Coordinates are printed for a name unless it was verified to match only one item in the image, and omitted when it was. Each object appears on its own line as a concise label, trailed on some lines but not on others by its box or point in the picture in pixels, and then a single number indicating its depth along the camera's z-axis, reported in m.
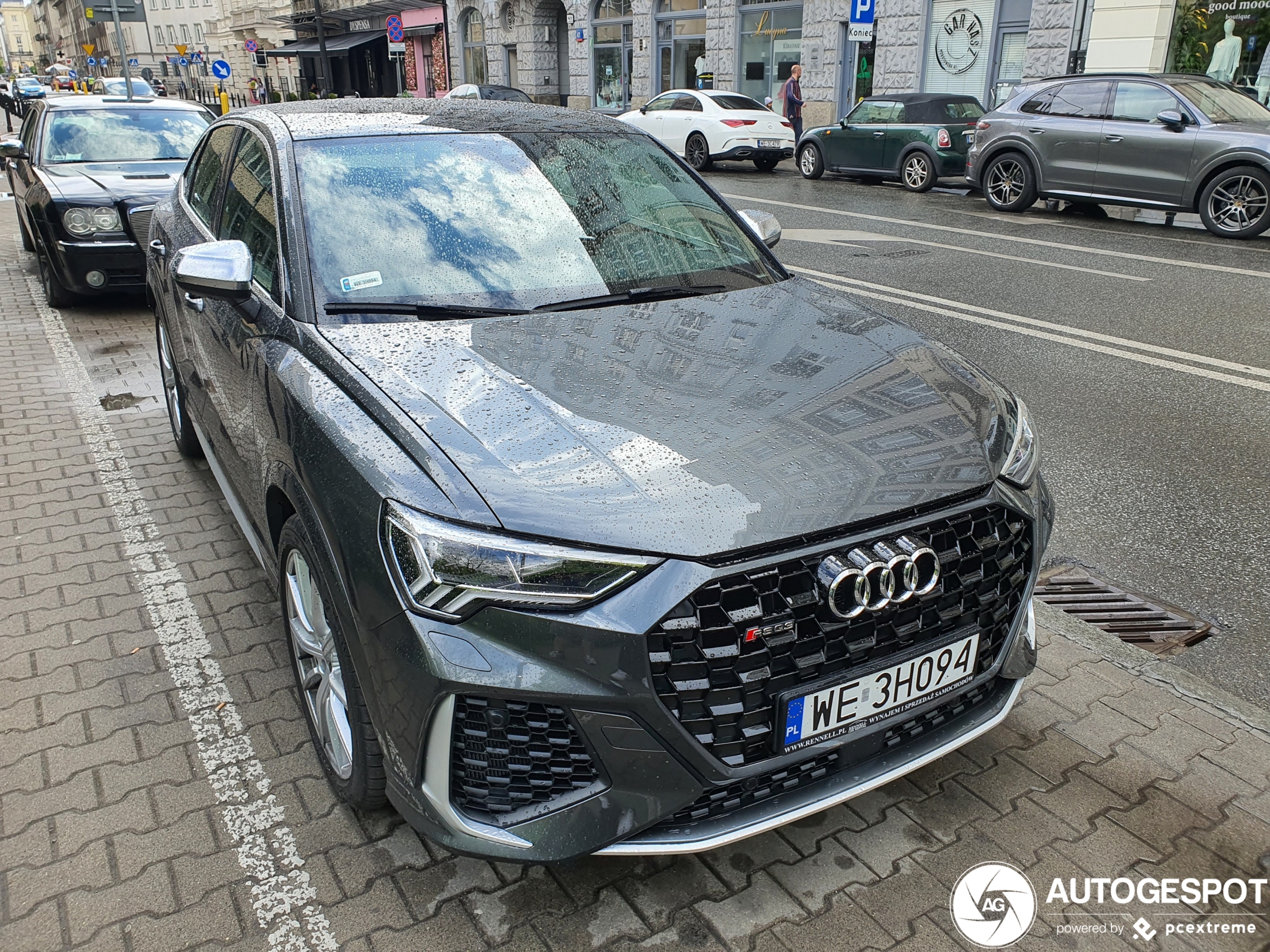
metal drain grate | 3.47
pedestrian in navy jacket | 21.95
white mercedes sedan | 18.72
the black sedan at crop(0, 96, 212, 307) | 7.73
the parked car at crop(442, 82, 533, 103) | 24.36
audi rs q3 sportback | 1.89
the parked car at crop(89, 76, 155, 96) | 19.50
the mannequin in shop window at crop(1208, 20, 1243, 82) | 16.30
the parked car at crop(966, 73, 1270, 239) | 11.25
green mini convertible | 15.66
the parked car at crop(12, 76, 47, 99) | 29.70
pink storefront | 40.91
